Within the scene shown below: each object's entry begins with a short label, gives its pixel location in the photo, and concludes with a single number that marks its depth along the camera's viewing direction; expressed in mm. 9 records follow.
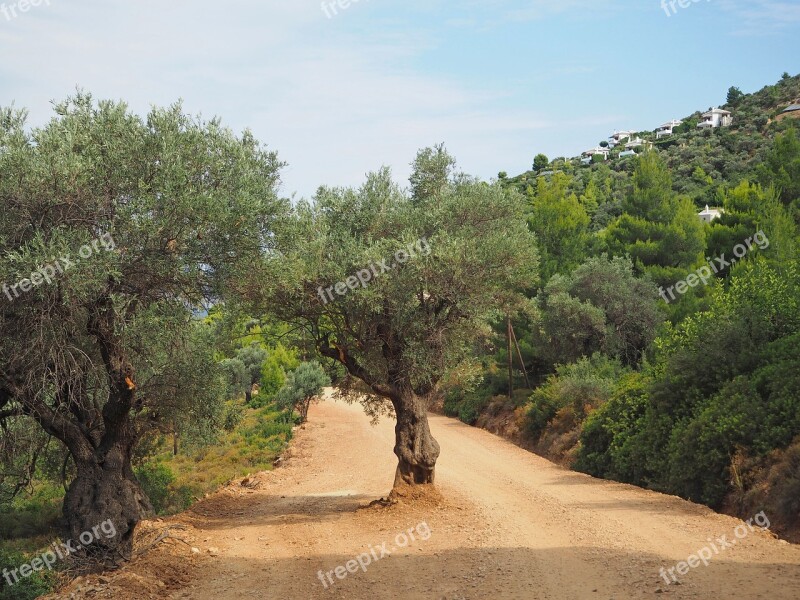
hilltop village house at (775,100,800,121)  81512
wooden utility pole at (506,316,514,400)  39581
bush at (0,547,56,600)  14047
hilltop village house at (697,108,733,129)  103812
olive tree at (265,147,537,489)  15219
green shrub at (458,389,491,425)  42281
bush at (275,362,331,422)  43312
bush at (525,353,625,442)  29250
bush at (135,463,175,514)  24594
